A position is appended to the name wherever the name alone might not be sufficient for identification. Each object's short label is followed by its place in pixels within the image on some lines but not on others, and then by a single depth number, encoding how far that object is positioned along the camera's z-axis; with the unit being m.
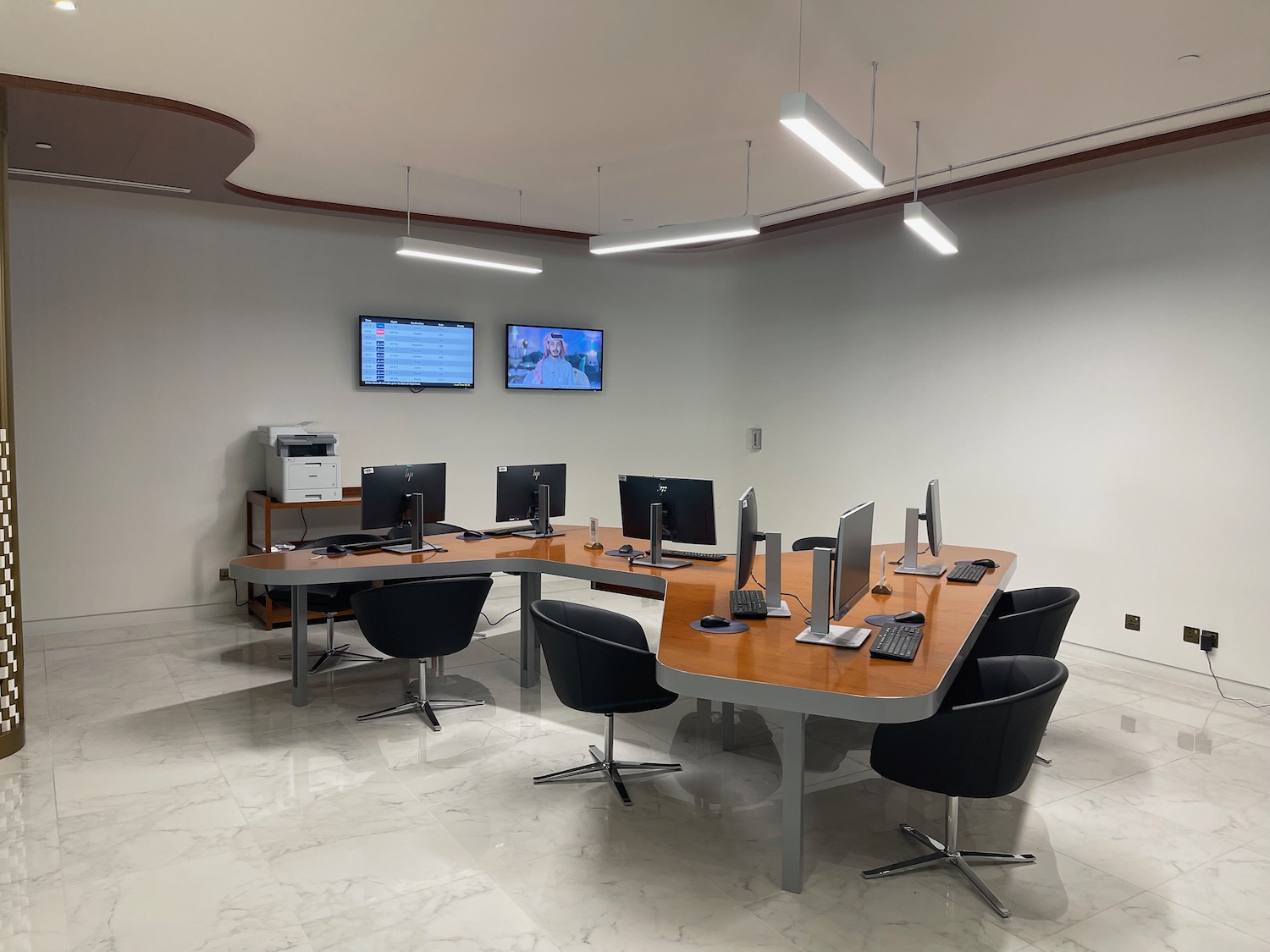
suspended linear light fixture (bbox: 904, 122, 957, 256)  4.70
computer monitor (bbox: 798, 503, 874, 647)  3.11
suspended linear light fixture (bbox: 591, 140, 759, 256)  5.18
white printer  6.14
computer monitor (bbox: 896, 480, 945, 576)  4.61
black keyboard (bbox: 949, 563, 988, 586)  4.38
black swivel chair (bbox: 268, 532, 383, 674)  5.60
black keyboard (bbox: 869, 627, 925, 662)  2.96
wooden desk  2.66
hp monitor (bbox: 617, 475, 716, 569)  4.60
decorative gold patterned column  3.98
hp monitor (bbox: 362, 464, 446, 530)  4.88
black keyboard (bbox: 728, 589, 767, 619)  3.56
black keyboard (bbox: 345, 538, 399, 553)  4.92
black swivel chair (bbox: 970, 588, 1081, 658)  3.80
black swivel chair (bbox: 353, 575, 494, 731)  4.27
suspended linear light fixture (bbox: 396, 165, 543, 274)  5.77
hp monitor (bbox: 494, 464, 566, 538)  5.31
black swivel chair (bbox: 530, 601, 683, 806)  3.41
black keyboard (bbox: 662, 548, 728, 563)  4.88
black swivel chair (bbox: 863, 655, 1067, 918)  2.69
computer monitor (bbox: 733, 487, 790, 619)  3.50
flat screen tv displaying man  7.75
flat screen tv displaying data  7.03
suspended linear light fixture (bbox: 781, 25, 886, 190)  3.04
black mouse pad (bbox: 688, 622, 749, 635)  3.33
